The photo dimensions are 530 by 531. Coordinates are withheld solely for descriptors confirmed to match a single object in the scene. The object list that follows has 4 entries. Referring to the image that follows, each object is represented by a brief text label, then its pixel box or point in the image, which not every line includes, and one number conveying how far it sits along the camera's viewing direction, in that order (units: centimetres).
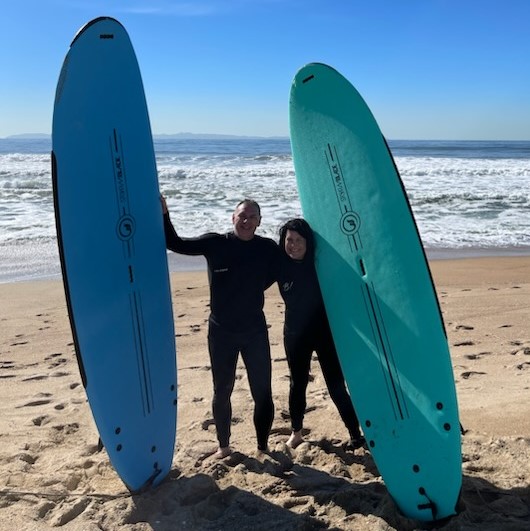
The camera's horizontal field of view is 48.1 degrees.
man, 308
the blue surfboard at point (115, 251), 299
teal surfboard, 285
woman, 319
